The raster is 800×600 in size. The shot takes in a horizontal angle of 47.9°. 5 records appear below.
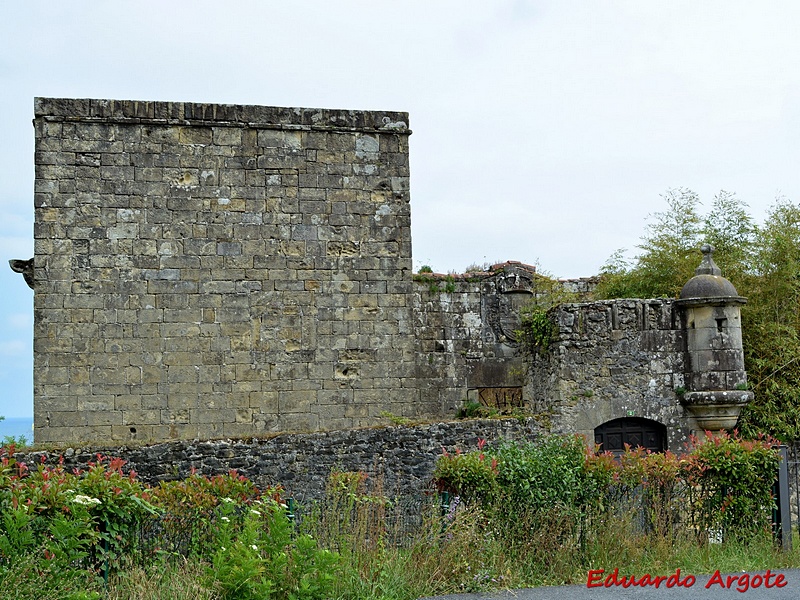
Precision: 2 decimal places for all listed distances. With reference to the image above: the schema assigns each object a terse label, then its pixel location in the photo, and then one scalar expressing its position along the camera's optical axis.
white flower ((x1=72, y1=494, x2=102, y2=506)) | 6.44
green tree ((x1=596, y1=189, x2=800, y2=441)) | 13.46
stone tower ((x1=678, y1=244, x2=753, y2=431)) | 12.69
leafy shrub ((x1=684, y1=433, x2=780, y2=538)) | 8.91
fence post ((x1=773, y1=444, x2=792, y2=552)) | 8.98
